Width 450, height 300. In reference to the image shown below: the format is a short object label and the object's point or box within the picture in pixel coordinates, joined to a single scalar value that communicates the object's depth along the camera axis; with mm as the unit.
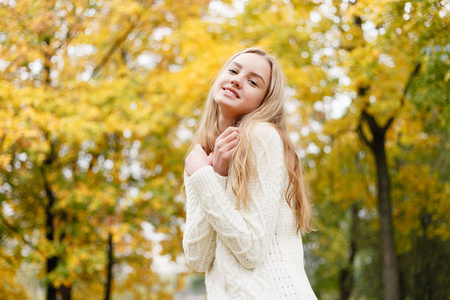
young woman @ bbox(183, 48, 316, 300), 1648
